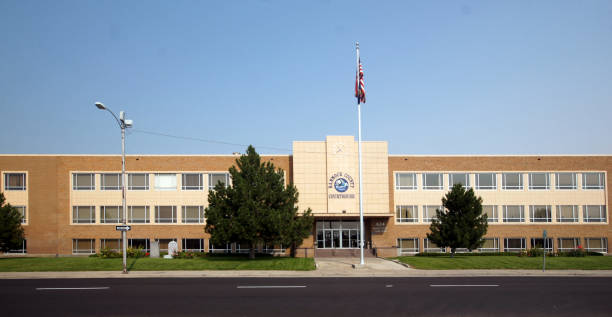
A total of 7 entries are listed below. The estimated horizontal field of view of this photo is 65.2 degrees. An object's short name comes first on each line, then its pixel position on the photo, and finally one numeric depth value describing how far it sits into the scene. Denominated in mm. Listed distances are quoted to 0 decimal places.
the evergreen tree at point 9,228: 34688
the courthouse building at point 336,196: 41969
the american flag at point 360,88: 29406
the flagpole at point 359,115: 29625
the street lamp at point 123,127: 25544
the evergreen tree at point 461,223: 35469
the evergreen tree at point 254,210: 31531
